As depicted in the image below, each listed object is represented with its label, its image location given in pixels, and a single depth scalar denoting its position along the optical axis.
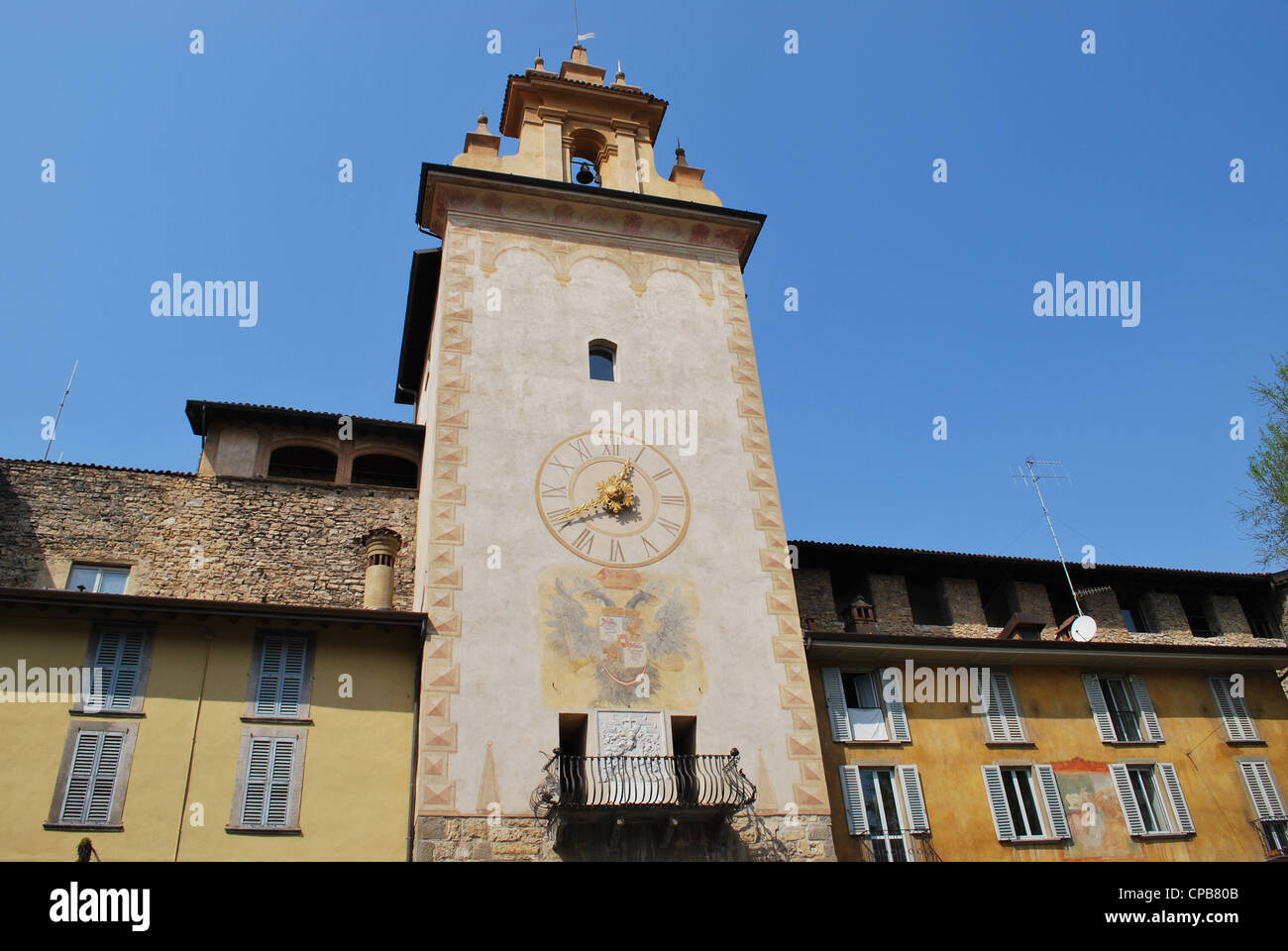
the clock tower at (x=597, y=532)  16.50
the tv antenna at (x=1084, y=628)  23.36
